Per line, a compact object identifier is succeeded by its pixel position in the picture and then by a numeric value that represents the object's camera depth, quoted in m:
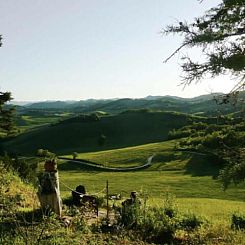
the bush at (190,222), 14.59
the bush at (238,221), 15.75
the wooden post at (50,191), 13.83
